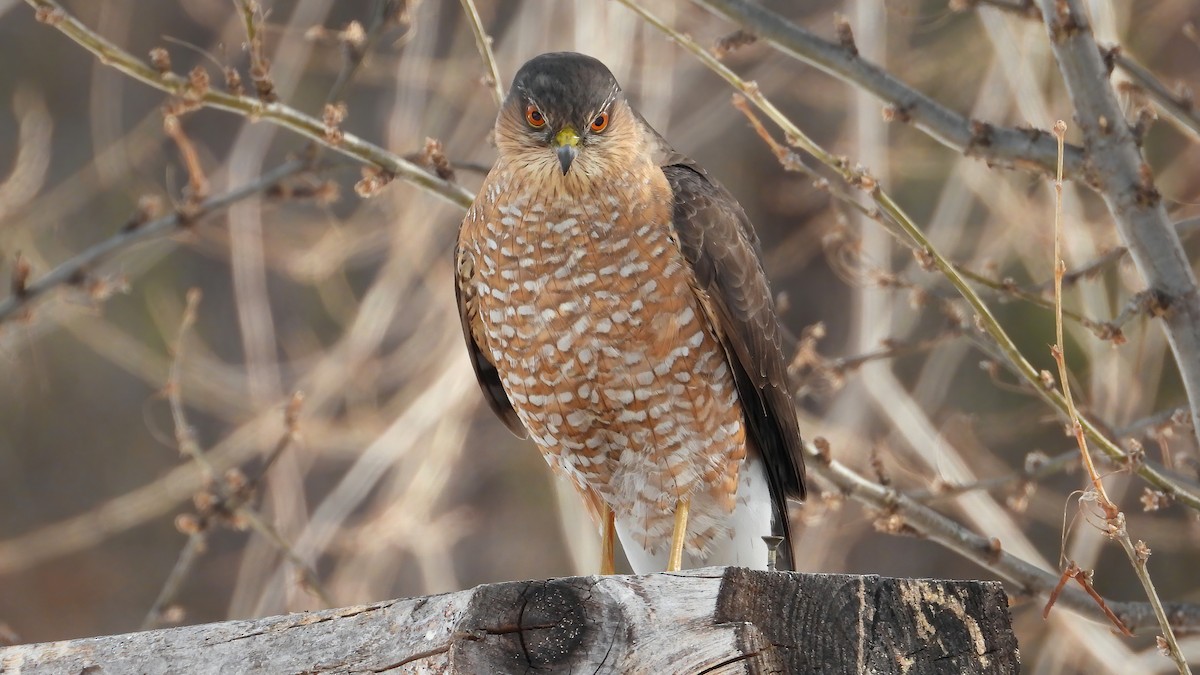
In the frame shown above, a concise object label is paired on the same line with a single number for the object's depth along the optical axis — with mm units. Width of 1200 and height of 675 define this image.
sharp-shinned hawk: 7285
